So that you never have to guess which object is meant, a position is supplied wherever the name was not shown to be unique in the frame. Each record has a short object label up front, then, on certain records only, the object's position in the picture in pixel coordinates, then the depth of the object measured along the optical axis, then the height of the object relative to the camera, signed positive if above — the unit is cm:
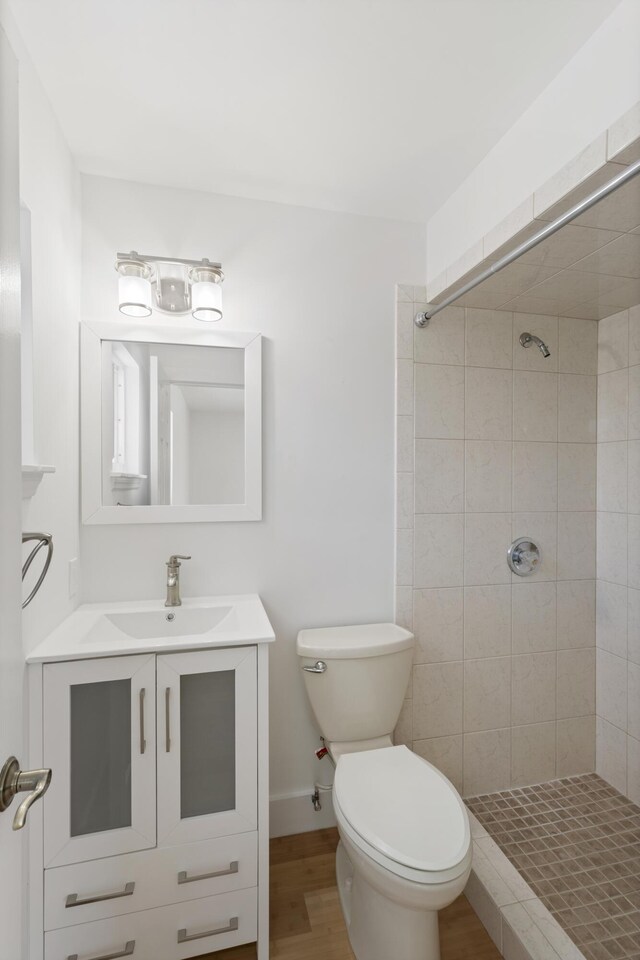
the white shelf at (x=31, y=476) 110 +0
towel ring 105 -15
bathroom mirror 169 +19
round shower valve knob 202 -33
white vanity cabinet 125 -90
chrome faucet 167 -37
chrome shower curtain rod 96 +61
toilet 114 -90
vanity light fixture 164 +67
